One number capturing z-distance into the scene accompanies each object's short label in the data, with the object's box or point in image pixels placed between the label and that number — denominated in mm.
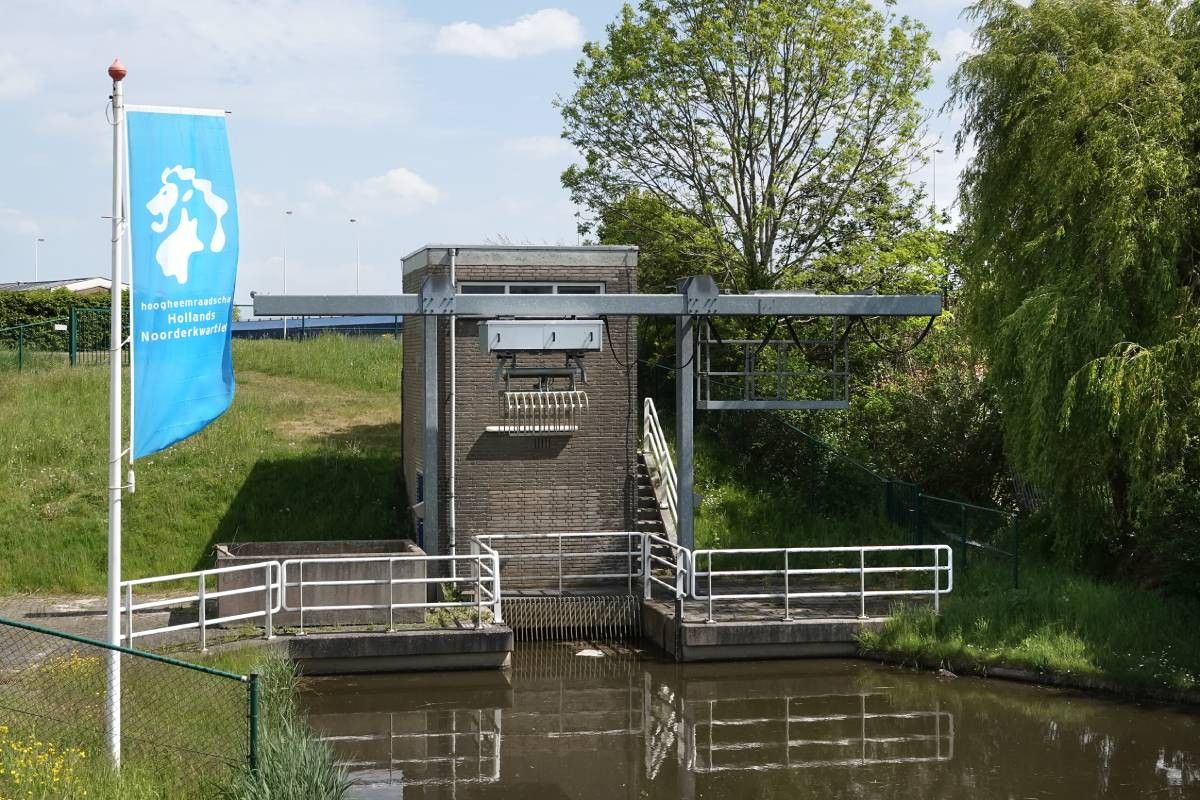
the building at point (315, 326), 50584
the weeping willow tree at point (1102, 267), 17031
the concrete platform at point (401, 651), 16844
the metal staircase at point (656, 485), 22281
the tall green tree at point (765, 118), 28797
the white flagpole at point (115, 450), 10414
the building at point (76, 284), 52531
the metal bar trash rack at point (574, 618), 19422
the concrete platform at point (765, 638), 18078
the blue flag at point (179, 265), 10406
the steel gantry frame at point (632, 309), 17984
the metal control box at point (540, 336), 18641
